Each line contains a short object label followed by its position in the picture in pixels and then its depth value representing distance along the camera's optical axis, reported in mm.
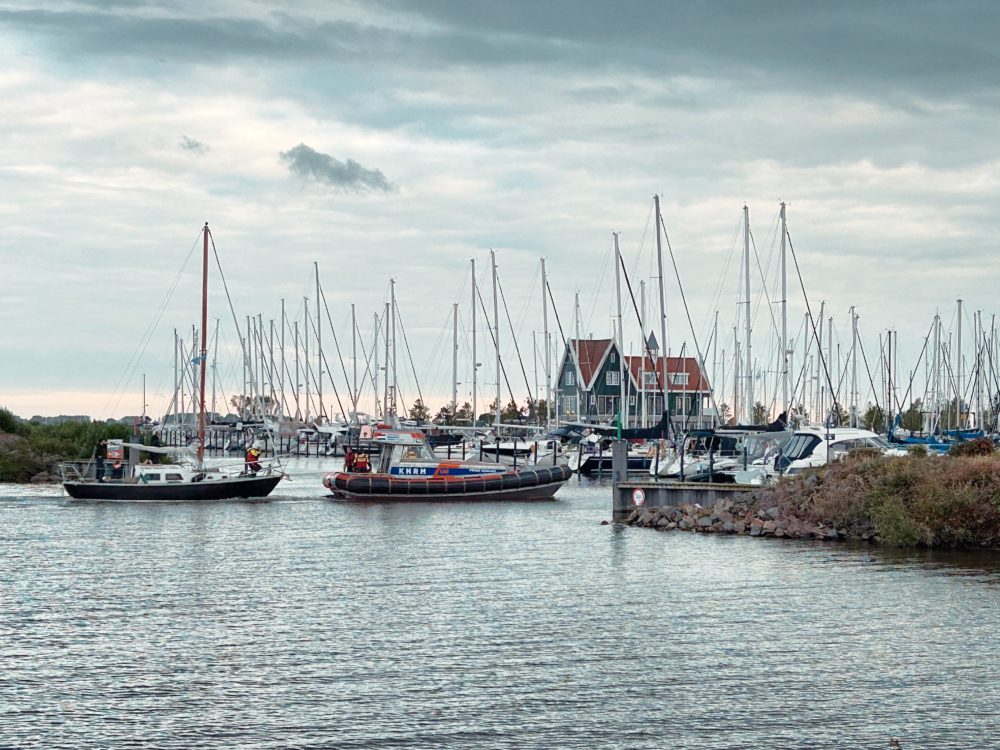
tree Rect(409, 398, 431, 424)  149775
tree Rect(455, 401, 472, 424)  141000
